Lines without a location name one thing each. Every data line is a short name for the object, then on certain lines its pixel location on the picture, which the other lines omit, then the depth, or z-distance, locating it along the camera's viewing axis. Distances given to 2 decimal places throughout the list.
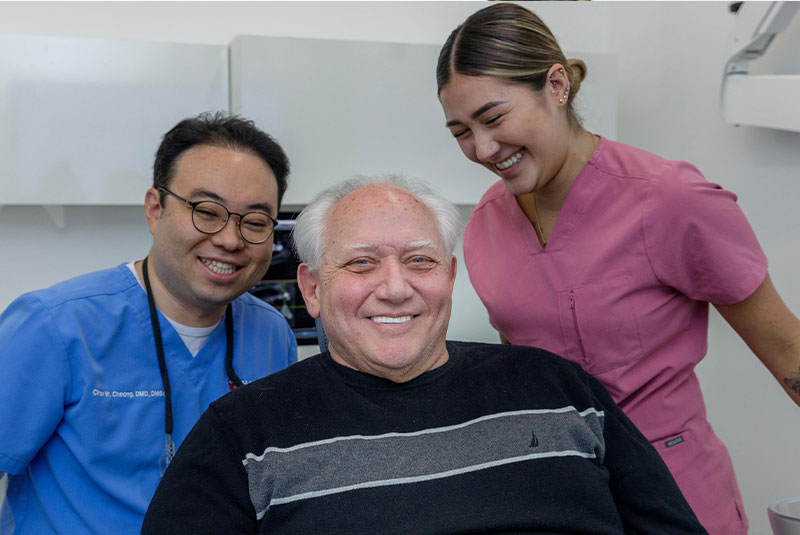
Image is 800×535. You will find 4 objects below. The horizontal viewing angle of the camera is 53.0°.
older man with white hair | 1.18
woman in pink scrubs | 1.44
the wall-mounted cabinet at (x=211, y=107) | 2.16
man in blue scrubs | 1.41
